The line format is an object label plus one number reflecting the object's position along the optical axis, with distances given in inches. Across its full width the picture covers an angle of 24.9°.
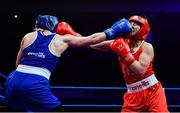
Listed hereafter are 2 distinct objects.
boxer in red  126.3
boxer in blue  113.2
